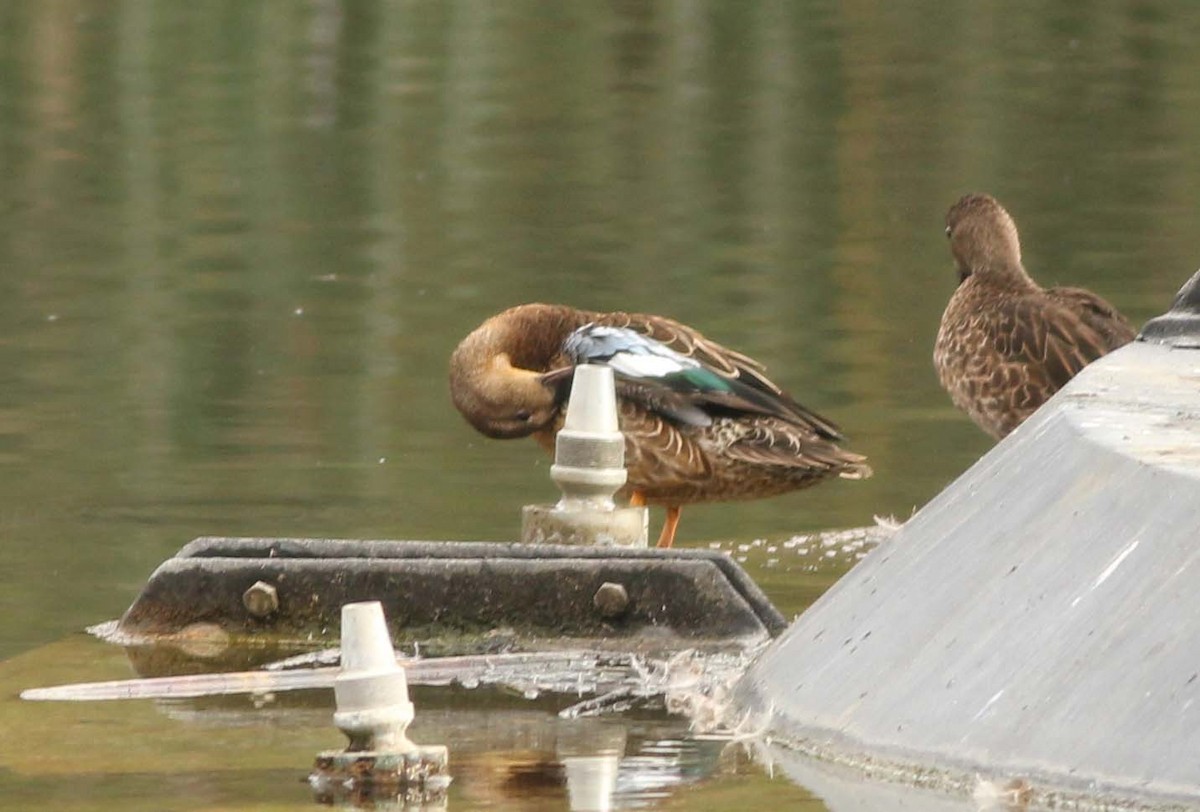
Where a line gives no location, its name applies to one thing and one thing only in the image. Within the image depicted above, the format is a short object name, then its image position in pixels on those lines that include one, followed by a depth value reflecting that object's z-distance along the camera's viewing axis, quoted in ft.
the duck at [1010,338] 55.36
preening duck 51.11
